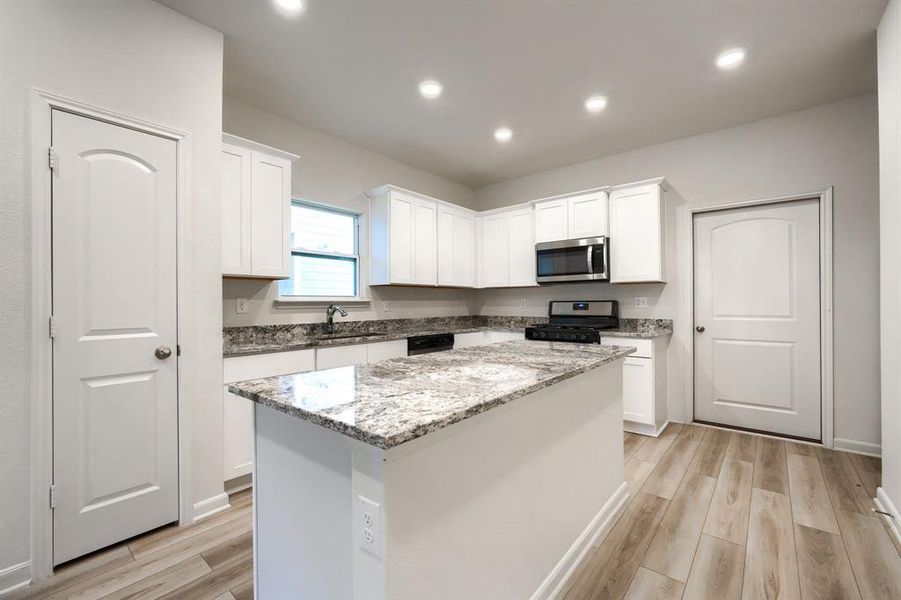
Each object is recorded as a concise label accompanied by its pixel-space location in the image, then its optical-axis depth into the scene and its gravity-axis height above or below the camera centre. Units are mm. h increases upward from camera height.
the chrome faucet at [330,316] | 3568 -142
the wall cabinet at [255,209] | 2617 +647
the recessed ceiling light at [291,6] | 2051 +1561
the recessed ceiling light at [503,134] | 3598 +1565
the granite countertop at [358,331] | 2871 -298
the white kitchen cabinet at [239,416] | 2354 -705
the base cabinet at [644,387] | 3381 -768
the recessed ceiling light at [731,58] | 2463 +1559
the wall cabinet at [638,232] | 3604 +642
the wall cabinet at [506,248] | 4480 +621
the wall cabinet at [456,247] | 4480 +635
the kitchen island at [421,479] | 902 -525
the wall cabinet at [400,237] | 3873 +647
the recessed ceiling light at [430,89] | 2815 +1563
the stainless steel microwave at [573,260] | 3838 +407
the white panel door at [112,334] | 1766 -162
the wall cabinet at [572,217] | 3920 +875
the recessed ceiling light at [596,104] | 3039 +1558
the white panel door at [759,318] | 3266 -162
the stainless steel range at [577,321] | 3771 -226
